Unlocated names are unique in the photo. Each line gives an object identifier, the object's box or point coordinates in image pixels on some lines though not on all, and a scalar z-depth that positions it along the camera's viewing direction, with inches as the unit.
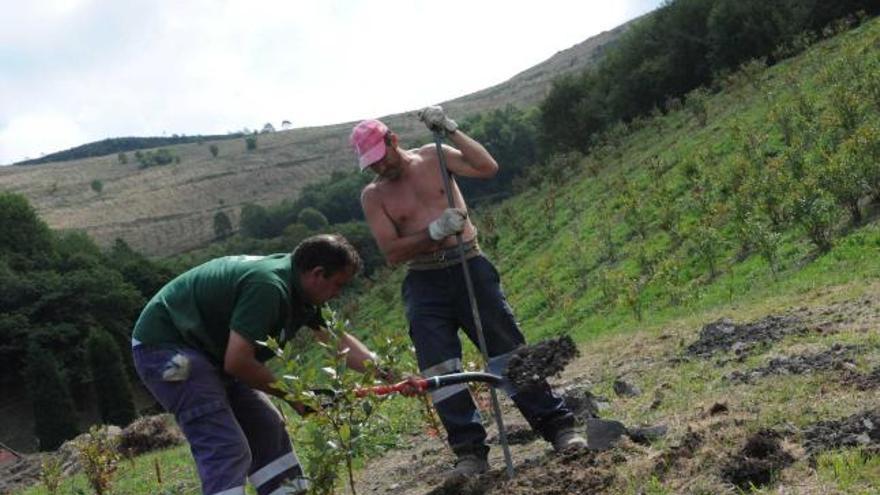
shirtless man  180.4
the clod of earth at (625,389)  231.9
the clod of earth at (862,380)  166.2
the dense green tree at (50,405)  1485.0
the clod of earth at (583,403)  210.4
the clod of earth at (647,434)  168.5
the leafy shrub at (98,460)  354.3
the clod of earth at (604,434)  168.4
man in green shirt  146.9
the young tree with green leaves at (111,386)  1539.1
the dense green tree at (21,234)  2153.1
